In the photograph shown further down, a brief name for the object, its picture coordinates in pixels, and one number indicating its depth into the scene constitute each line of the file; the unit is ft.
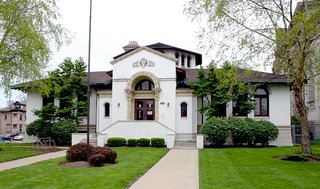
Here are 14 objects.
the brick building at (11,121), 187.90
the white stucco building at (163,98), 69.63
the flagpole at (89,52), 35.90
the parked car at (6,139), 124.36
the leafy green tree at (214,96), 64.99
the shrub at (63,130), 67.31
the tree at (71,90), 70.61
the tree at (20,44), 49.67
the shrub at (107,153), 36.49
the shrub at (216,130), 60.70
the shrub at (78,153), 36.94
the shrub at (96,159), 34.16
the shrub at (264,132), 63.20
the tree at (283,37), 38.35
